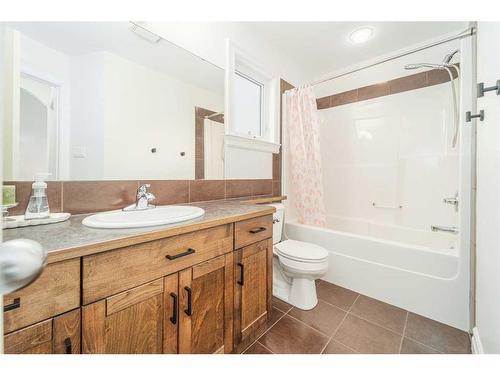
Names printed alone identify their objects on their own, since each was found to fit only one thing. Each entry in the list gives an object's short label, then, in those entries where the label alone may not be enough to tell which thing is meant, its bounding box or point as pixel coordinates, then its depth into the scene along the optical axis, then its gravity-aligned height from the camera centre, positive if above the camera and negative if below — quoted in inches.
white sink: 28.5 -5.6
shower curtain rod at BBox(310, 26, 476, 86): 48.1 +37.0
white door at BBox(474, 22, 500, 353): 35.1 -1.9
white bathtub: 52.2 -24.9
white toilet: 56.2 -23.7
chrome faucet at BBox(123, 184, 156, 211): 42.6 -3.0
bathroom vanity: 21.1 -13.9
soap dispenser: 31.7 -3.0
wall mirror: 34.3 +16.7
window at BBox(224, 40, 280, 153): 65.3 +30.9
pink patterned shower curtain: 82.0 +13.4
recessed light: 71.7 +55.1
